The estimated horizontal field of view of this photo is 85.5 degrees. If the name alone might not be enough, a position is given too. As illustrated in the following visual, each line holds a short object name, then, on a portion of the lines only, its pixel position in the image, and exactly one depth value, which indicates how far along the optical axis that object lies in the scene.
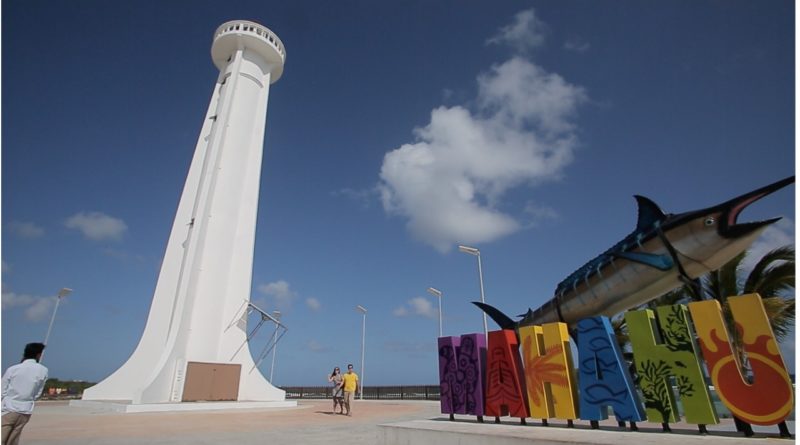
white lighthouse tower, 23.59
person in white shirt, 5.88
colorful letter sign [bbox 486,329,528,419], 9.67
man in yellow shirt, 17.95
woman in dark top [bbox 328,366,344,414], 19.56
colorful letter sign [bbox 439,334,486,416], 10.67
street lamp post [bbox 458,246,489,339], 23.36
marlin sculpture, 8.02
